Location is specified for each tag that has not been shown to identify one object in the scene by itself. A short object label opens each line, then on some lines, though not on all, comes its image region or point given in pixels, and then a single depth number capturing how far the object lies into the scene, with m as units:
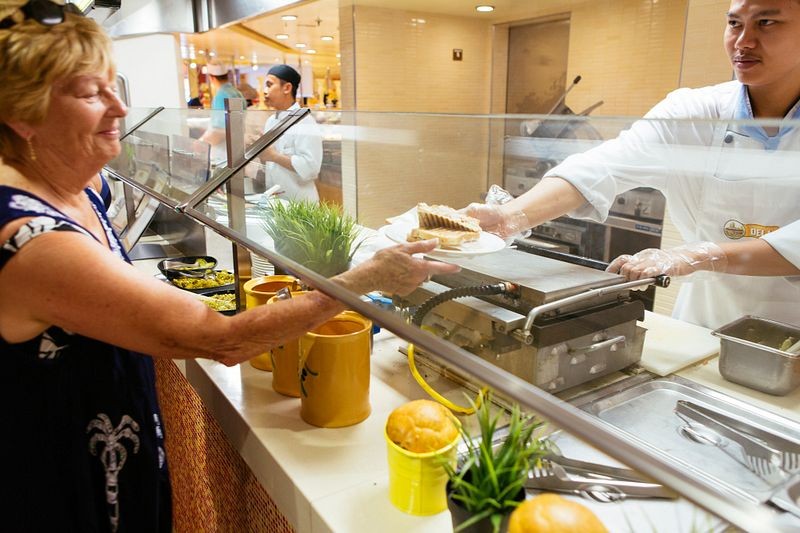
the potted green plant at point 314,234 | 1.15
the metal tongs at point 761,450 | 0.84
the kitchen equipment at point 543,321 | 1.05
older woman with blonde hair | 0.98
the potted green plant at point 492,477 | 0.79
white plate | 1.18
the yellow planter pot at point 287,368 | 1.38
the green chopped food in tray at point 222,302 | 1.98
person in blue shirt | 2.17
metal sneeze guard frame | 0.49
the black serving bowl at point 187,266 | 2.47
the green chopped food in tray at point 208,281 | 2.36
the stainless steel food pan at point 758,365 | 1.15
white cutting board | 1.26
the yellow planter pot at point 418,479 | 0.96
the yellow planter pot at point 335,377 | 1.23
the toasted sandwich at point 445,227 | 1.17
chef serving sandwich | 1.06
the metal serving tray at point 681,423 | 0.87
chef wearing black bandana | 1.73
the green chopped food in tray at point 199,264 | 2.57
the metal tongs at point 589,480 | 0.92
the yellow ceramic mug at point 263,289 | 1.56
